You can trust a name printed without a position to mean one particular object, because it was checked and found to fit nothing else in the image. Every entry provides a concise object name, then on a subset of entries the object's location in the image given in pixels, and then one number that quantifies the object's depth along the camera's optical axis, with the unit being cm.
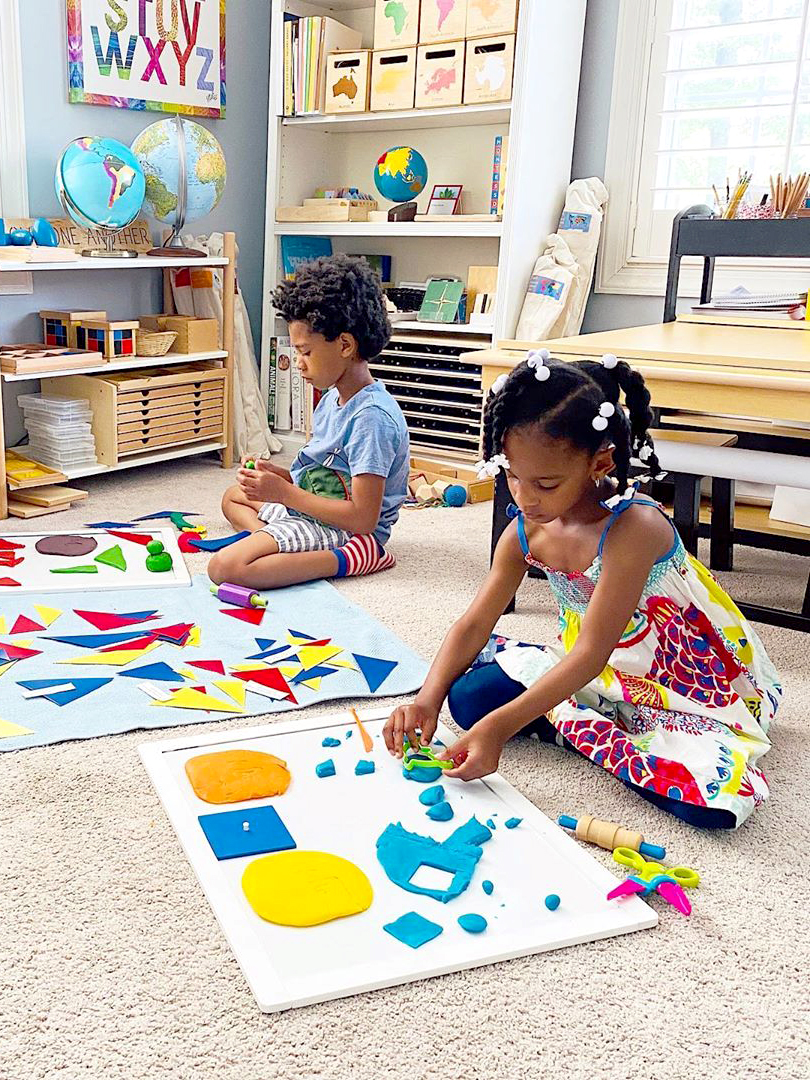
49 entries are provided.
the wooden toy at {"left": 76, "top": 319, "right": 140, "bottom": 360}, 302
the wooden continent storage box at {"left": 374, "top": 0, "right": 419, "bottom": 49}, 328
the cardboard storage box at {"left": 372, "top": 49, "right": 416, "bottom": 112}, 334
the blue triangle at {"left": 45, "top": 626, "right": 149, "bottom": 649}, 188
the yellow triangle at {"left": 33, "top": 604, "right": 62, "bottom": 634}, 199
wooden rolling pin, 129
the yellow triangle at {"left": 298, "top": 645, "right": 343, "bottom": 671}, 184
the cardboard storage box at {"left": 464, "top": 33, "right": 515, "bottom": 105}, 308
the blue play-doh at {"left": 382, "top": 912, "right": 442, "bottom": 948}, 110
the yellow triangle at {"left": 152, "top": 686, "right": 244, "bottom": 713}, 165
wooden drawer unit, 302
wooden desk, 177
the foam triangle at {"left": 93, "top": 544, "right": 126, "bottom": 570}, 232
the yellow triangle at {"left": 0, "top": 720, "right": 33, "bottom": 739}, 153
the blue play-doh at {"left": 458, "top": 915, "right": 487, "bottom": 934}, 112
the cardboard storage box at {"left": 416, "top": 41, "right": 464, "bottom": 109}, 321
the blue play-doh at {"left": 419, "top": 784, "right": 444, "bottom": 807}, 136
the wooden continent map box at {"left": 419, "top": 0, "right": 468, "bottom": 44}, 317
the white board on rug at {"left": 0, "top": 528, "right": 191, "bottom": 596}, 217
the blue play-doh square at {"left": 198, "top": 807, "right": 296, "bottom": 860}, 125
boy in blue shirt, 221
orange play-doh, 136
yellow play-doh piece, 113
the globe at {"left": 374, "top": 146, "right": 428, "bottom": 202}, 346
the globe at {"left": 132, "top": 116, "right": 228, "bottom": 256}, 310
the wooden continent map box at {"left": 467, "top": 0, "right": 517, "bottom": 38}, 306
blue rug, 162
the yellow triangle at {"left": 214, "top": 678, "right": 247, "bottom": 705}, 169
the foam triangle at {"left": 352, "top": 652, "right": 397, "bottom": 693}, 177
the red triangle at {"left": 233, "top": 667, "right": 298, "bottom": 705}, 174
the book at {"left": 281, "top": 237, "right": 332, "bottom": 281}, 376
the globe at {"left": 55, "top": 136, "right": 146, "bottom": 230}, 289
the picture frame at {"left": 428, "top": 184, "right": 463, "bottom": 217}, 347
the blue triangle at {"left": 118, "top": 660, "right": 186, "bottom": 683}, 175
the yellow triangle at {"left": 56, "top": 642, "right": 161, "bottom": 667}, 180
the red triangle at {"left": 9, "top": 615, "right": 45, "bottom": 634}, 193
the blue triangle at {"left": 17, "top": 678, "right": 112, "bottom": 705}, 166
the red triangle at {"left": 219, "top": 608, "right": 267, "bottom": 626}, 206
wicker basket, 314
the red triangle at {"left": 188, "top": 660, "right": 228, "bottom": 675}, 180
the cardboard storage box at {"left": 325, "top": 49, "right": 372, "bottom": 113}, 342
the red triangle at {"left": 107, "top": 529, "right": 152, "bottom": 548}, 252
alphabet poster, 316
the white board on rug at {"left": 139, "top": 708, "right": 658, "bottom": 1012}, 106
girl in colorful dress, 133
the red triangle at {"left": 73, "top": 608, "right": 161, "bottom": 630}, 198
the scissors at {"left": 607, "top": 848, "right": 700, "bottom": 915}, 120
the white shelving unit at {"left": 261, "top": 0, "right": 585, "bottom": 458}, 312
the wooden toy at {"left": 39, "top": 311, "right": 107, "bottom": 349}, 307
